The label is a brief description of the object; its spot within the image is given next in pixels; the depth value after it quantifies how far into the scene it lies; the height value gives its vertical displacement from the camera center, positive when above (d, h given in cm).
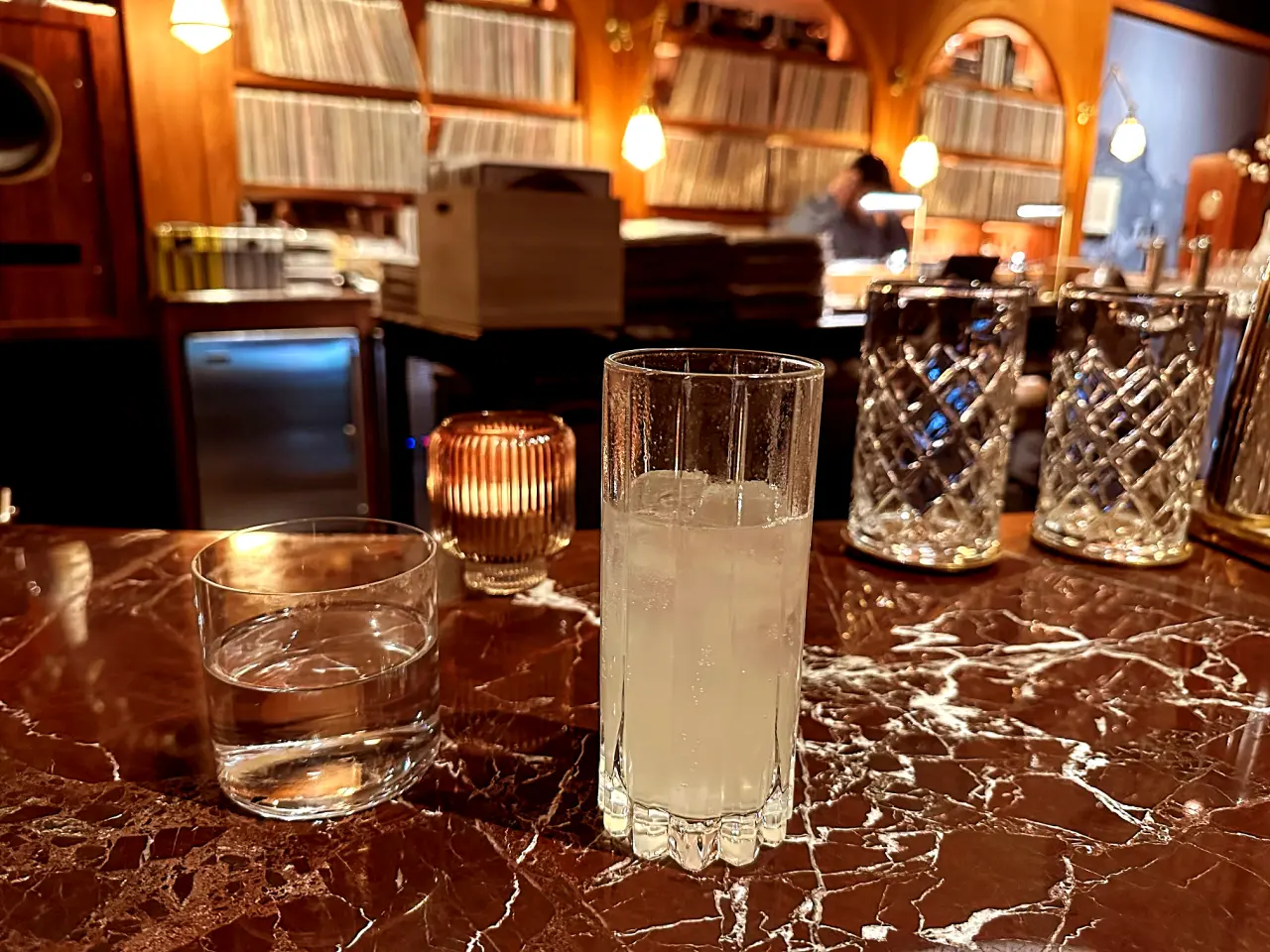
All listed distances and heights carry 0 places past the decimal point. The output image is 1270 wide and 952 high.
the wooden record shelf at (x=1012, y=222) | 573 +14
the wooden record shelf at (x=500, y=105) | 390 +50
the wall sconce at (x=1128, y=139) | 565 +64
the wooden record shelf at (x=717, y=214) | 457 +9
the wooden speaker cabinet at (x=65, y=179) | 307 +10
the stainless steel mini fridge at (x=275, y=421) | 309 -66
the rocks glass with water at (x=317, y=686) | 51 -25
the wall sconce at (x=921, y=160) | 462 +39
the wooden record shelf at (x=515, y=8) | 385 +88
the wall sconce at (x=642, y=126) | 395 +43
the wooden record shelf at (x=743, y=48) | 445 +88
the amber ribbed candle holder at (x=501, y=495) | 85 -24
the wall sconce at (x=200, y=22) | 284 +56
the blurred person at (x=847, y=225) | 447 +6
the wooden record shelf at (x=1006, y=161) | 561 +50
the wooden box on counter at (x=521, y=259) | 173 -6
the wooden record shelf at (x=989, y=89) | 538 +89
